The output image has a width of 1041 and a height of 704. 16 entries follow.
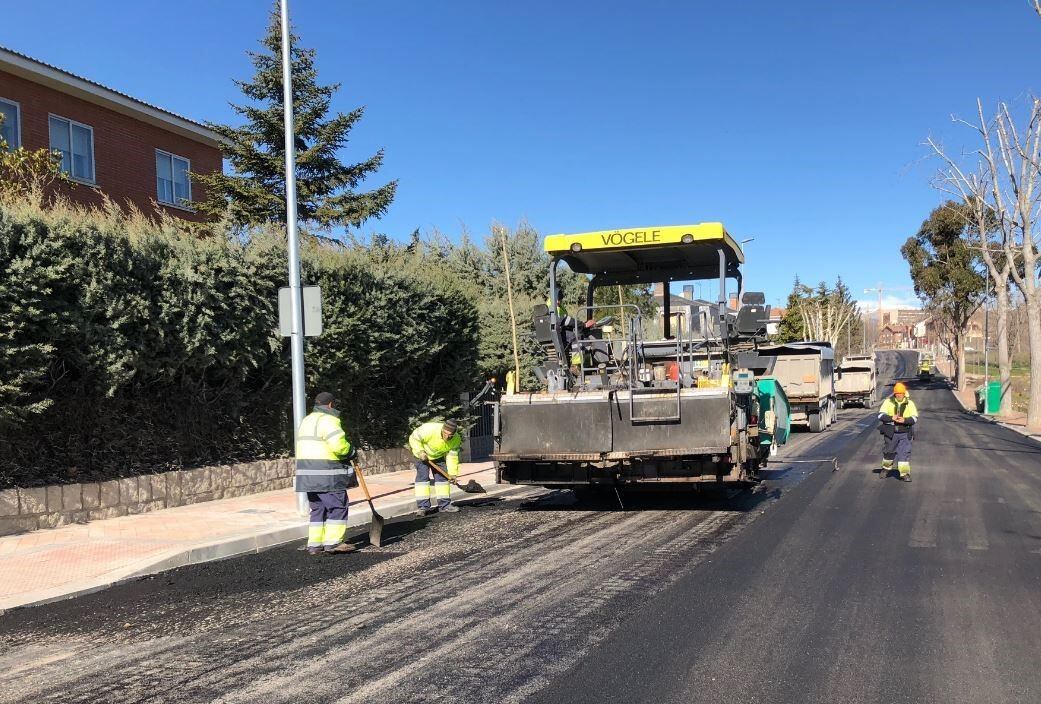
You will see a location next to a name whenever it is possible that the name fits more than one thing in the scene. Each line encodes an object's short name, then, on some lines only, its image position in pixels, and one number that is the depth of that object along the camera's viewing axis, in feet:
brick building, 55.52
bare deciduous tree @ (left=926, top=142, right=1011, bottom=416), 95.25
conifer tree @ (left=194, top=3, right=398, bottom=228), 60.34
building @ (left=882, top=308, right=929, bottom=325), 465.47
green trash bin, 110.01
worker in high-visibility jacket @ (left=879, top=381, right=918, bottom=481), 41.24
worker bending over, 33.42
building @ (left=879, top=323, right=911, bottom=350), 421.18
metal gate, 53.14
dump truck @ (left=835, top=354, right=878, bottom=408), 122.83
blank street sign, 31.68
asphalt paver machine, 28.60
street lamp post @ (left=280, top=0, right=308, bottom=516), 31.60
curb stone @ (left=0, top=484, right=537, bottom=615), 20.59
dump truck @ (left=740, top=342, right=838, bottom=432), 79.66
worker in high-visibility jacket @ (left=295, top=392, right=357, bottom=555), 25.38
